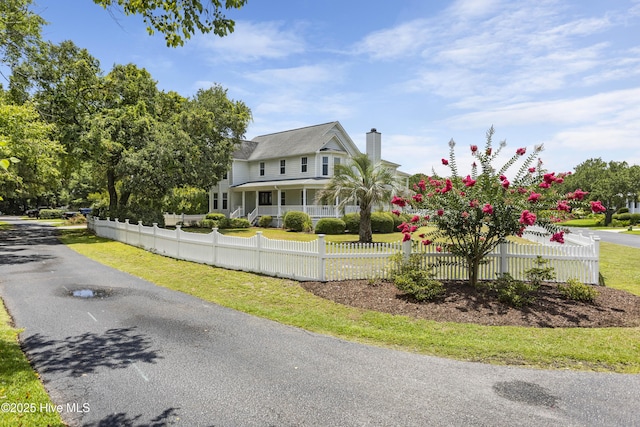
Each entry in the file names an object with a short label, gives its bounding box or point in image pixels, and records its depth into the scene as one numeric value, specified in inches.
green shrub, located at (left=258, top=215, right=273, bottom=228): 1326.3
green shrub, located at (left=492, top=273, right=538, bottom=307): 345.6
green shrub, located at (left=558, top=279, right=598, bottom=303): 354.9
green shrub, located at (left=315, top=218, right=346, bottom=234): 1057.5
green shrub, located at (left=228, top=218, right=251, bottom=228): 1312.7
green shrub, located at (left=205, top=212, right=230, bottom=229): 1323.8
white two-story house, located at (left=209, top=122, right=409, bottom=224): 1272.1
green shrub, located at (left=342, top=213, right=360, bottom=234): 1077.8
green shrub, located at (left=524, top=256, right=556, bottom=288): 387.4
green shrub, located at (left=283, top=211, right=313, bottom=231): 1126.5
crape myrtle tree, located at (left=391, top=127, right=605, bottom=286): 359.9
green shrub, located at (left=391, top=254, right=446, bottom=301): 366.0
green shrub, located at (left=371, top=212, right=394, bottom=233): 1082.7
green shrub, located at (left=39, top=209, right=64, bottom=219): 2235.5
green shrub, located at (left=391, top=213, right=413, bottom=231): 1146.0
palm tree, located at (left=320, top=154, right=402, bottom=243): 849.5
